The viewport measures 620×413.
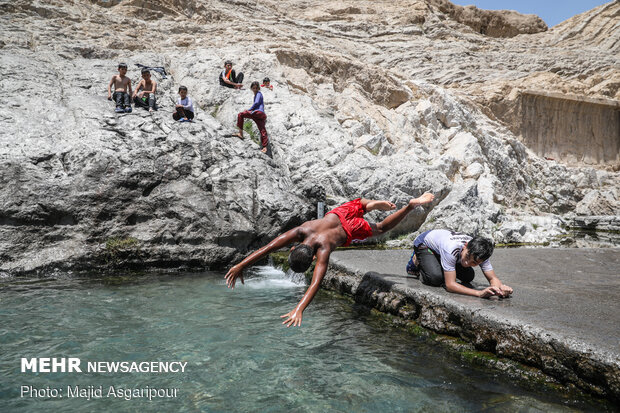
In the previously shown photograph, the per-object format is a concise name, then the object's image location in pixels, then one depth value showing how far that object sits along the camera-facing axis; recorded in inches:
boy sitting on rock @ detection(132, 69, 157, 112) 380.8
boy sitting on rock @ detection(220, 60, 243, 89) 467.5
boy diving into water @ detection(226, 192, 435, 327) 155.4
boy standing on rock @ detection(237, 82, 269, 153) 381.7
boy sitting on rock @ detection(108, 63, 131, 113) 362.4
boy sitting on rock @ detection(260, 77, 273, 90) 478.9
